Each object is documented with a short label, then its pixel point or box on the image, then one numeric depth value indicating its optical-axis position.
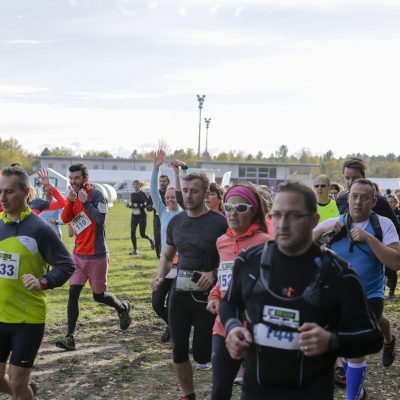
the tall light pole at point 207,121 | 63.88
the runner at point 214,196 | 6.83
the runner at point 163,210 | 7.51
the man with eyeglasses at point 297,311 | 2.86
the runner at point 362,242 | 5.36
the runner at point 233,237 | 4.55
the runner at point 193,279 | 5.33
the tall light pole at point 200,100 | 55.83
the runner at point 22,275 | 4.56
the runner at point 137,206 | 18.41
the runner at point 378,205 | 6.20
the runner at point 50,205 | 9.32
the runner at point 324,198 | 8.17
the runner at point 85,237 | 7.78
